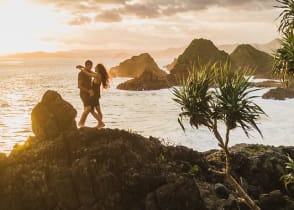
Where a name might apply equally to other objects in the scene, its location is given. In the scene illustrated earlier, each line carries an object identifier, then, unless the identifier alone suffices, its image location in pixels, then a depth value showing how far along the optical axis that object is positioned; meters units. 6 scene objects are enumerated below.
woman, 16.60
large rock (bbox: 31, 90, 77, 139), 17.56
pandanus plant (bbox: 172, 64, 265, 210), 13.47
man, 16.77
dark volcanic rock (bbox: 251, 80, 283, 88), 92.56
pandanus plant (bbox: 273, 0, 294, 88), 13.16
